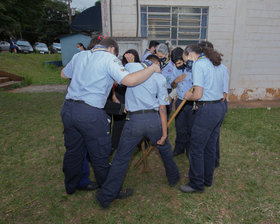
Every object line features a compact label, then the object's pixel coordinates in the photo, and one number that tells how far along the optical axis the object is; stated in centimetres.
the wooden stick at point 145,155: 369
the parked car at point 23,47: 2464
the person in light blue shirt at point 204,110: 275
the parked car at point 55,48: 3315
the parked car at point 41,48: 2885
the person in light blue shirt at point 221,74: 288
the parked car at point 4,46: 2556
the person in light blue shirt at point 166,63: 437
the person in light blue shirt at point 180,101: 384
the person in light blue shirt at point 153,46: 538
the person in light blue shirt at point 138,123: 269
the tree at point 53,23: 4322
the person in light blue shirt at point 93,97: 244
